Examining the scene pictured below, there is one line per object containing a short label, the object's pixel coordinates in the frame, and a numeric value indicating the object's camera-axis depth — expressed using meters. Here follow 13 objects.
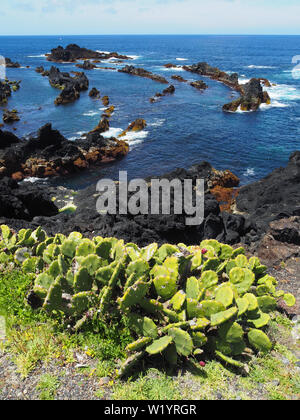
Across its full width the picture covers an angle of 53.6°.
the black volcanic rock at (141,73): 74.93
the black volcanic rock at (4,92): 57.29
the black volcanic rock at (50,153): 29.02
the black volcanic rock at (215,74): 70.86
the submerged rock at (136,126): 41.23
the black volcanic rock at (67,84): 57.00
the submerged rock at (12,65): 100.19
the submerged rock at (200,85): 67.69
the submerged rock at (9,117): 43.84
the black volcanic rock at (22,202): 17.16
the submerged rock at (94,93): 61.03
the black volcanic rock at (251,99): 51.09
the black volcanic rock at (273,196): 16.64
